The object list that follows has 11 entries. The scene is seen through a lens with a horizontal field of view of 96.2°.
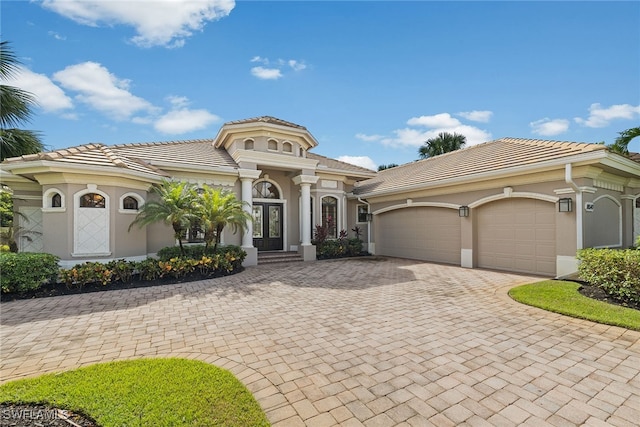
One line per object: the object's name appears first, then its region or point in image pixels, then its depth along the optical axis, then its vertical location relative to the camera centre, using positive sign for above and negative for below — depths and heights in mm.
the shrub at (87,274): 7648 -1540
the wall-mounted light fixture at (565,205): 8391 +279
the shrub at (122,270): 8305 -1525
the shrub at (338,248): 14097 -1639
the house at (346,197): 8625 +723
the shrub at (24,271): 6941 -1324
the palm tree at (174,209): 9109 +262
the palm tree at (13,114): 9534 +3802
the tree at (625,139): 11016 +2985
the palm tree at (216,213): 9828 +130
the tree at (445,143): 23578 +6007
